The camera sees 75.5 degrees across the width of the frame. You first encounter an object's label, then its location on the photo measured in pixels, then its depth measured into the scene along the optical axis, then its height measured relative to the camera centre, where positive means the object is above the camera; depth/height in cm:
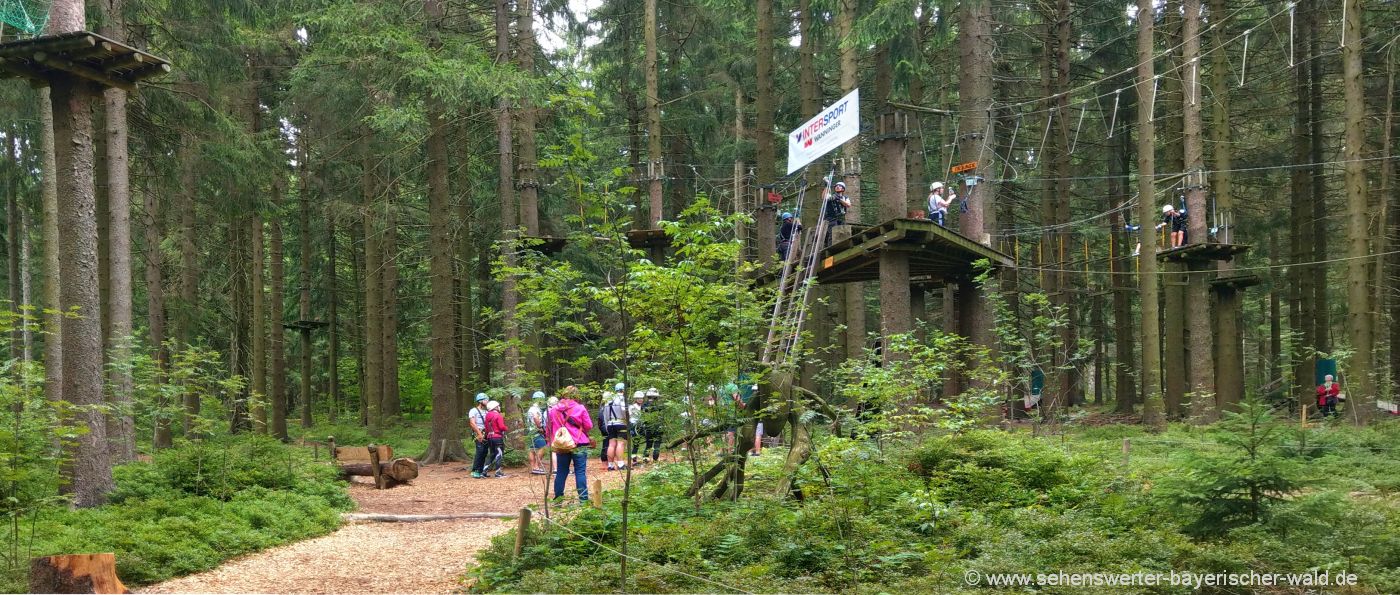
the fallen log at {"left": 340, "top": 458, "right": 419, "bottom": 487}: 1505 -281
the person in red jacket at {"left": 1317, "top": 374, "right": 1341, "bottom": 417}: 2137 -268
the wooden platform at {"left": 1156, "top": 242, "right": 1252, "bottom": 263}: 1727 +66
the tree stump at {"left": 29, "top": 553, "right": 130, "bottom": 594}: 651 -191
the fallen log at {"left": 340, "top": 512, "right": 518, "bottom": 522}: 1171 -277
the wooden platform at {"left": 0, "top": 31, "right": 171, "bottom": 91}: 939 +273
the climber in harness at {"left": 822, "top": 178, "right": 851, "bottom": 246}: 1445 +139
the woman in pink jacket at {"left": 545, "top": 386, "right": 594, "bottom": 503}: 1091 -155
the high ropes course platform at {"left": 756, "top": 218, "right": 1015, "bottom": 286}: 1265 +61
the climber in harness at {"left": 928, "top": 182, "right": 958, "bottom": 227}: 1523 +146
